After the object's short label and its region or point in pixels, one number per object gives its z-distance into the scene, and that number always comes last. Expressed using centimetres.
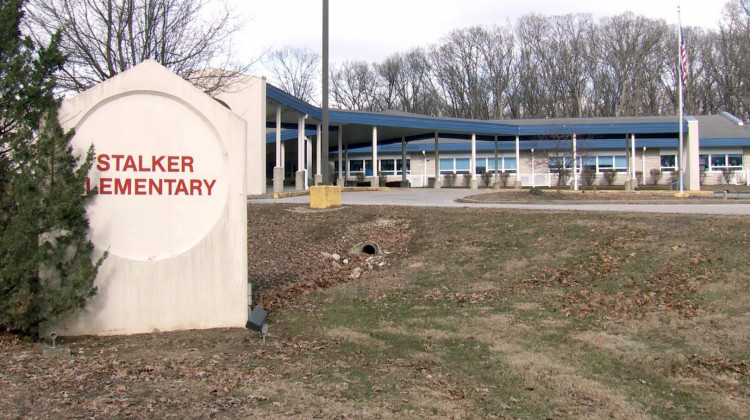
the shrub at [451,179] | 4255
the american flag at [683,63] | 2580
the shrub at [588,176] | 3588
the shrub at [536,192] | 2511
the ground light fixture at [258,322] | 618
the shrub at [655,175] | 4128
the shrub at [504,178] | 4222
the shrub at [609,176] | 4125
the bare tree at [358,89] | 7166
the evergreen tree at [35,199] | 554
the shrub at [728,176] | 4050
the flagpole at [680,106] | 2600
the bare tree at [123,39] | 1323
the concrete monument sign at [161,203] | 617
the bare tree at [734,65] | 5453
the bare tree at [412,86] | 7181
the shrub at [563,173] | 2683
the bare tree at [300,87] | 6638
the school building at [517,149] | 3338
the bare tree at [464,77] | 6988
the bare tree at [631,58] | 6175
